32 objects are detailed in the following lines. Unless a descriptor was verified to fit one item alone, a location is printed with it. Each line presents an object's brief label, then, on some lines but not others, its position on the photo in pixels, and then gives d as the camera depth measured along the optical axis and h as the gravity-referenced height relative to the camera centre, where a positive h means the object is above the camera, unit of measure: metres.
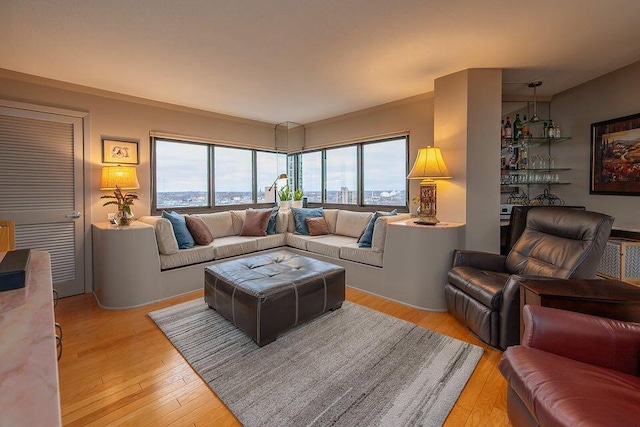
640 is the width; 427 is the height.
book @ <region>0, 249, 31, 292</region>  0.99 -0.23
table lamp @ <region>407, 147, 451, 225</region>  3.07 +0.35
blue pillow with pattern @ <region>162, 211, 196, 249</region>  3.50 -0.29
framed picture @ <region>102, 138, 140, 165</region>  3.55 +0.70
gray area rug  1.61 -1.10
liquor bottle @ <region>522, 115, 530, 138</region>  3.59 +0.93
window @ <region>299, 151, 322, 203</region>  5.34 +0.60
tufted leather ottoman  2.25 -0.71
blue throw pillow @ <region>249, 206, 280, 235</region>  4.47 -0.25
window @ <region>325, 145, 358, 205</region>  4.80 +0.54
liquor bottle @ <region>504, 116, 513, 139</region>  3.62 +0.94
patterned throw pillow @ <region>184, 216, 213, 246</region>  3.69 -0.30
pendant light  3.33 +1.31
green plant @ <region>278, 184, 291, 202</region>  5.08 +0.24
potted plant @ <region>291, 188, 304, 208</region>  5.12 +0.14
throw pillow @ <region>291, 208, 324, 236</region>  4.50 -0.14
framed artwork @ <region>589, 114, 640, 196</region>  3.01 +0.54
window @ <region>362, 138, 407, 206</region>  4.19 +0.51
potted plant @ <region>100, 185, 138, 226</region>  3.26 +0.00
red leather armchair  1.04 -0.70
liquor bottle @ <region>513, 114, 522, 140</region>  3.59 +0.96
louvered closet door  3.01 +0.23
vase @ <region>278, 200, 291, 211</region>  4.99 +0.05
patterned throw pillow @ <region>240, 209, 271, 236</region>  4.32 -0.24
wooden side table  1.55 -0.49
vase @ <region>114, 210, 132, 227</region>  3.24 -0.13
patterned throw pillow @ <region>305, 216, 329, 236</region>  4.41 -0.29
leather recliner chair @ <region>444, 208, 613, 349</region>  2.05 -0.49
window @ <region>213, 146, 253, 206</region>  4.75 +0.53
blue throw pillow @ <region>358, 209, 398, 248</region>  3.61 -0.35
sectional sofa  2.98 -0.61
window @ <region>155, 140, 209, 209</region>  4.13 +0.49
